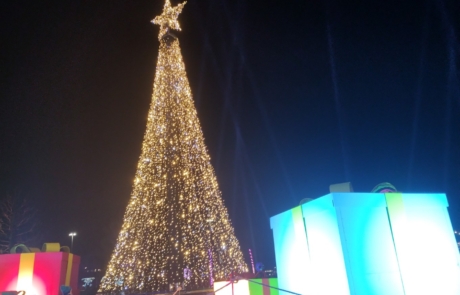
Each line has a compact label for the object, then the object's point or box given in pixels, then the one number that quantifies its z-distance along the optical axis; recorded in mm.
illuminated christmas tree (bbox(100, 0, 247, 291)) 12641
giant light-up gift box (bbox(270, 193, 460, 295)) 4781
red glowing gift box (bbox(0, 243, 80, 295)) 7859
